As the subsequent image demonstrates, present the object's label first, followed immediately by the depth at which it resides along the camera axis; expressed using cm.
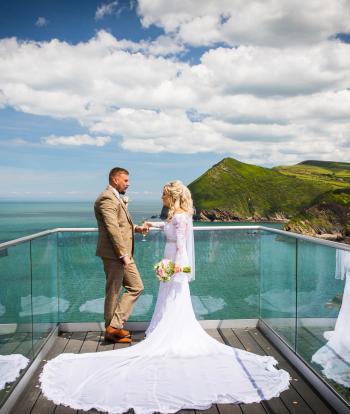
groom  472
